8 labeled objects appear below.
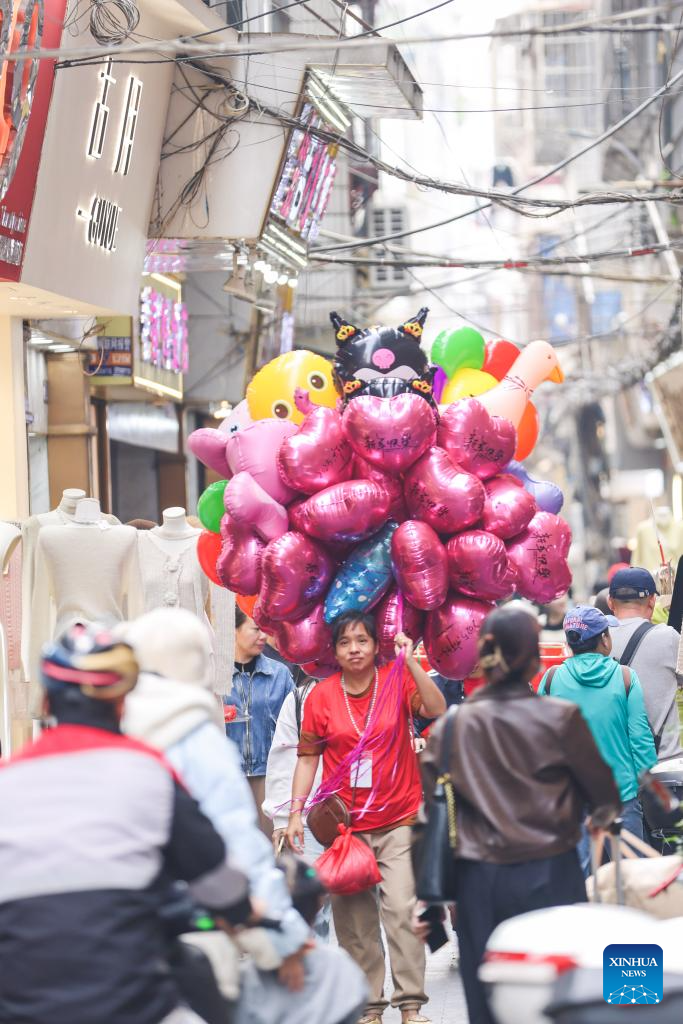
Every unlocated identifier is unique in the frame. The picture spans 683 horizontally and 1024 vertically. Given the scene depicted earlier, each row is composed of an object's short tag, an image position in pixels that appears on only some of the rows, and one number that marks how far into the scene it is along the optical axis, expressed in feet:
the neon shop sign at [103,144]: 76.29
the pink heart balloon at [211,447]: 52.44
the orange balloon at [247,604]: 54.00
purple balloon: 53.67
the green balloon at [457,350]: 54.57
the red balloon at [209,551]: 54.09
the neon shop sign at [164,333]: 103.55
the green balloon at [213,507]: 52.96
